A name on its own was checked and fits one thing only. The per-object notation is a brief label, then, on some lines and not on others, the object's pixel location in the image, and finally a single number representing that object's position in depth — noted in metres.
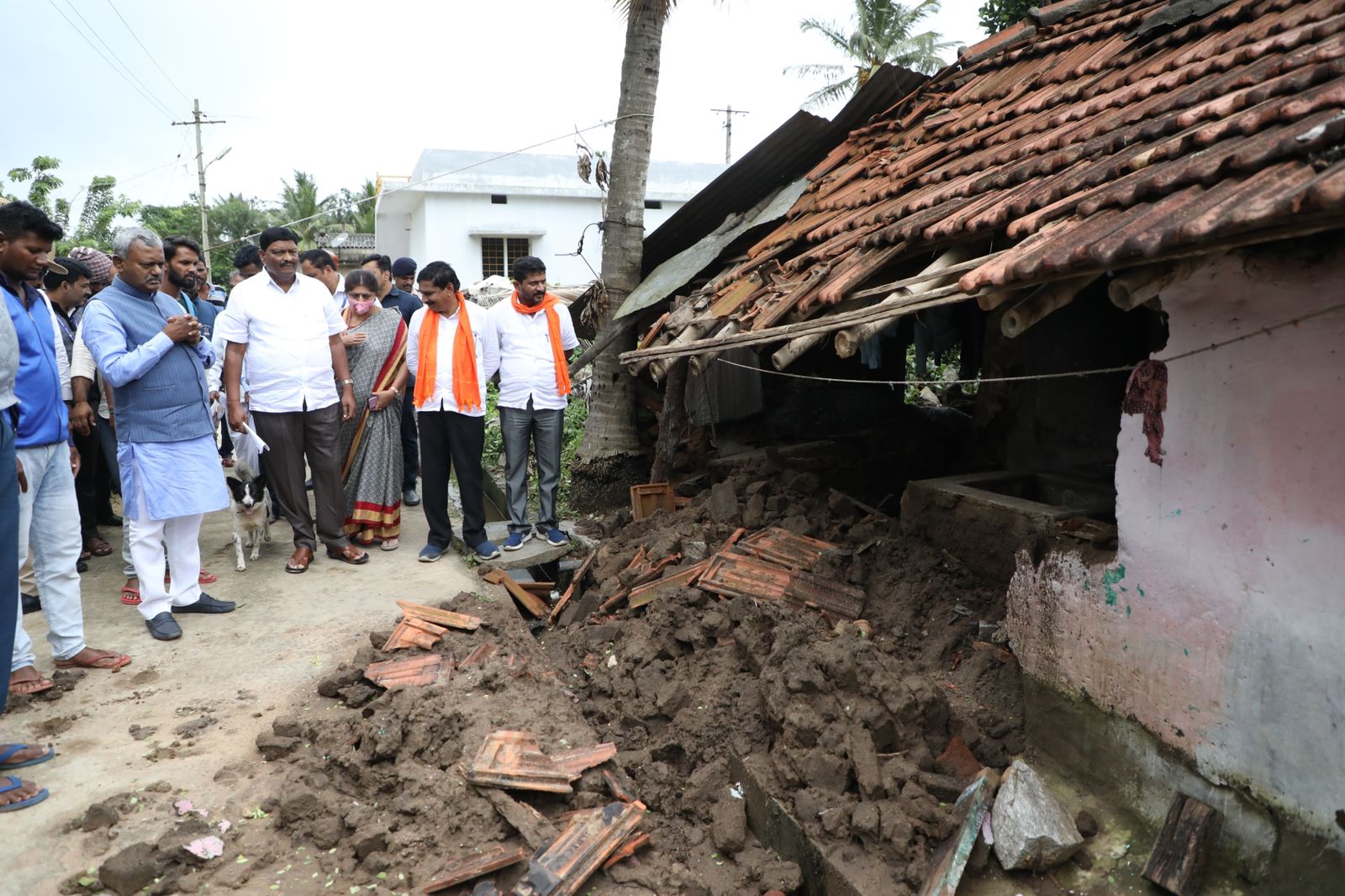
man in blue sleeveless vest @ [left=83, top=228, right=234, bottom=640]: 4.45
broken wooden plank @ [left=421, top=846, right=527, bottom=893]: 3.05
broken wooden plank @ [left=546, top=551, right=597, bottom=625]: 6.01
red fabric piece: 3.33
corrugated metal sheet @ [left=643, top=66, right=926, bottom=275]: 7.33
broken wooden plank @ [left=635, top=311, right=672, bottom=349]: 6.17
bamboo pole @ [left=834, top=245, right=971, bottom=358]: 3.66
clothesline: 2.74
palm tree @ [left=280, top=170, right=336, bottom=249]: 39.97
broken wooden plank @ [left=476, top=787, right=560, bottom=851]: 3.27
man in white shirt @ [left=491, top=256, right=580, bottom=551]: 6.30
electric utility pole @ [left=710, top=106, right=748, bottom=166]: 38.72
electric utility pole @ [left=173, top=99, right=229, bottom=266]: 28.05
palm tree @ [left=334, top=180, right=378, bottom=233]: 41.43
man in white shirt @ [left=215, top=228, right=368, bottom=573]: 5.39
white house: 24.94
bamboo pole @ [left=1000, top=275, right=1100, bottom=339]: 3.04
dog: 5.91
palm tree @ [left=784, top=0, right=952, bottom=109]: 26.77
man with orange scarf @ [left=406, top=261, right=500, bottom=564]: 6.05
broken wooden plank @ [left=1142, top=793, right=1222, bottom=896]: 3.08
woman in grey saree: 6.40
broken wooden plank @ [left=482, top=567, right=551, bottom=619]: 6.04
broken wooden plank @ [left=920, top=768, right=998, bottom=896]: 3.18
